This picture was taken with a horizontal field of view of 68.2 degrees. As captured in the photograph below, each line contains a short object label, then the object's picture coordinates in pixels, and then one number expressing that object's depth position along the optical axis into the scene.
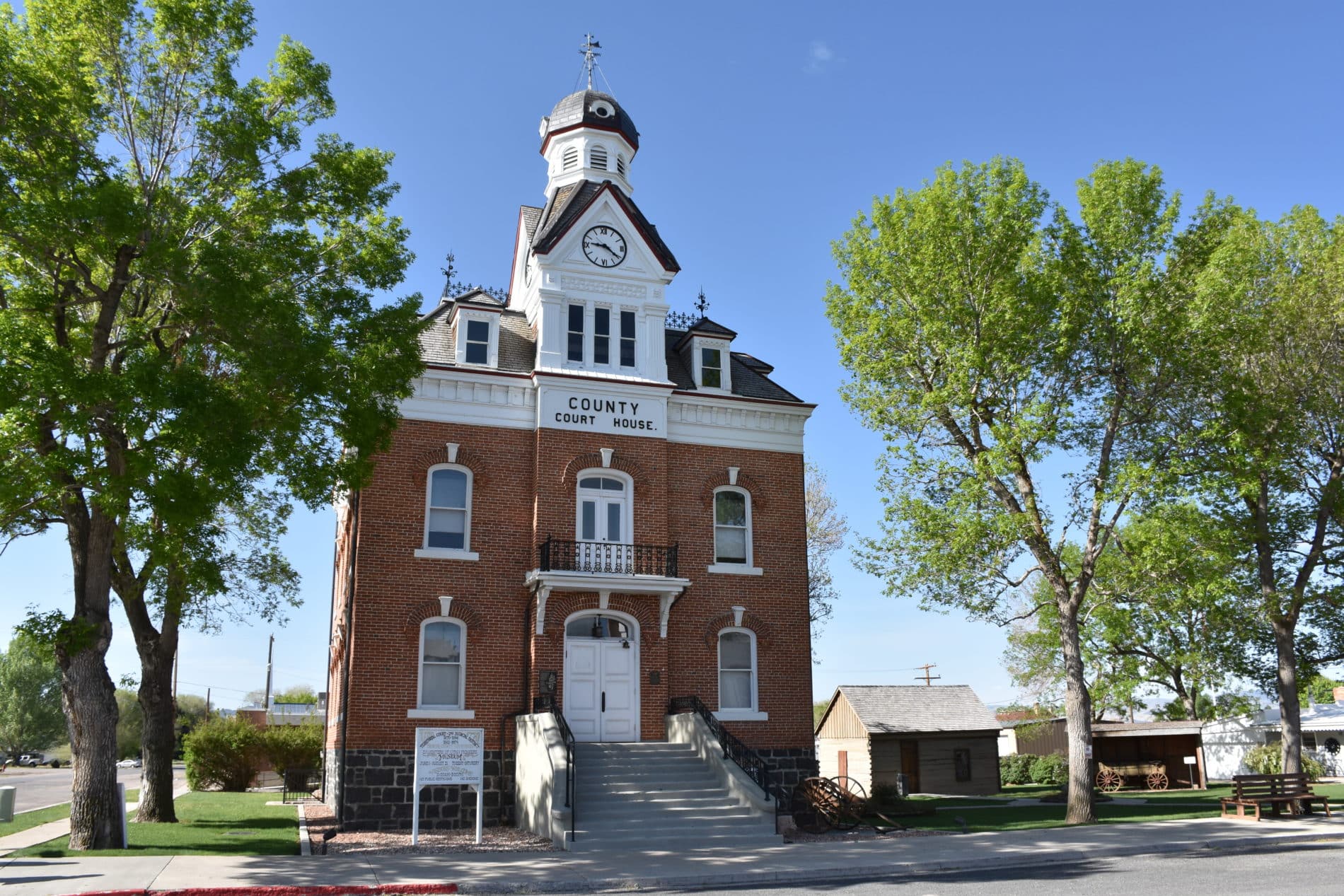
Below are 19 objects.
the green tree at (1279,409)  21.06
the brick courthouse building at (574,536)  19.58
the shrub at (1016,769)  41.72
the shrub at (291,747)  34.34
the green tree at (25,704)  76.81
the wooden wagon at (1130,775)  38.91
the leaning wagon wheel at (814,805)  18.53
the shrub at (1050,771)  39.75
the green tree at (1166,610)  20.16
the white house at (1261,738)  41.09
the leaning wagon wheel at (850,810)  18.52
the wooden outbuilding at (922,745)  35.28
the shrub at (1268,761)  35.28
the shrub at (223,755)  33.41
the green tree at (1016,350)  20.42
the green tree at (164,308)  13.18
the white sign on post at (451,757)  16.03
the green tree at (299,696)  84.81
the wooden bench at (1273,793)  19.50
